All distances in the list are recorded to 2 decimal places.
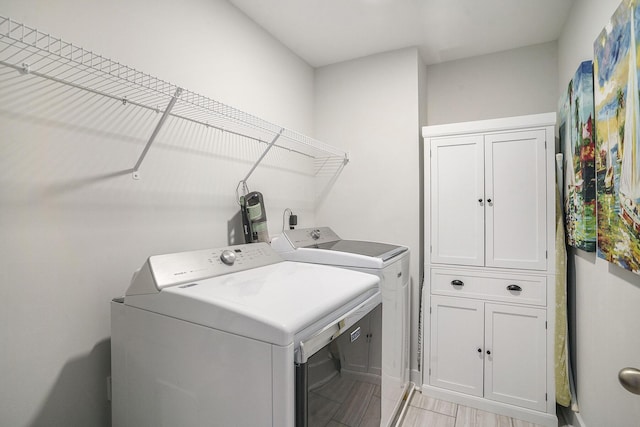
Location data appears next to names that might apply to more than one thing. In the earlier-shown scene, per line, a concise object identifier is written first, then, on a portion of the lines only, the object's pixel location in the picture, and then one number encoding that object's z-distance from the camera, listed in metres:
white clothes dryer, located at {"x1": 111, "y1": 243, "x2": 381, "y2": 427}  0.90
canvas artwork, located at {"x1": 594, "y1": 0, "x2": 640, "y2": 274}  1.00
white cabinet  2.11
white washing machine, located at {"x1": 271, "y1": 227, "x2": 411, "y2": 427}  1.80
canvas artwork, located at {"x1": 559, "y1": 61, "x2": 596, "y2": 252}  1.52
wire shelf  1.08
